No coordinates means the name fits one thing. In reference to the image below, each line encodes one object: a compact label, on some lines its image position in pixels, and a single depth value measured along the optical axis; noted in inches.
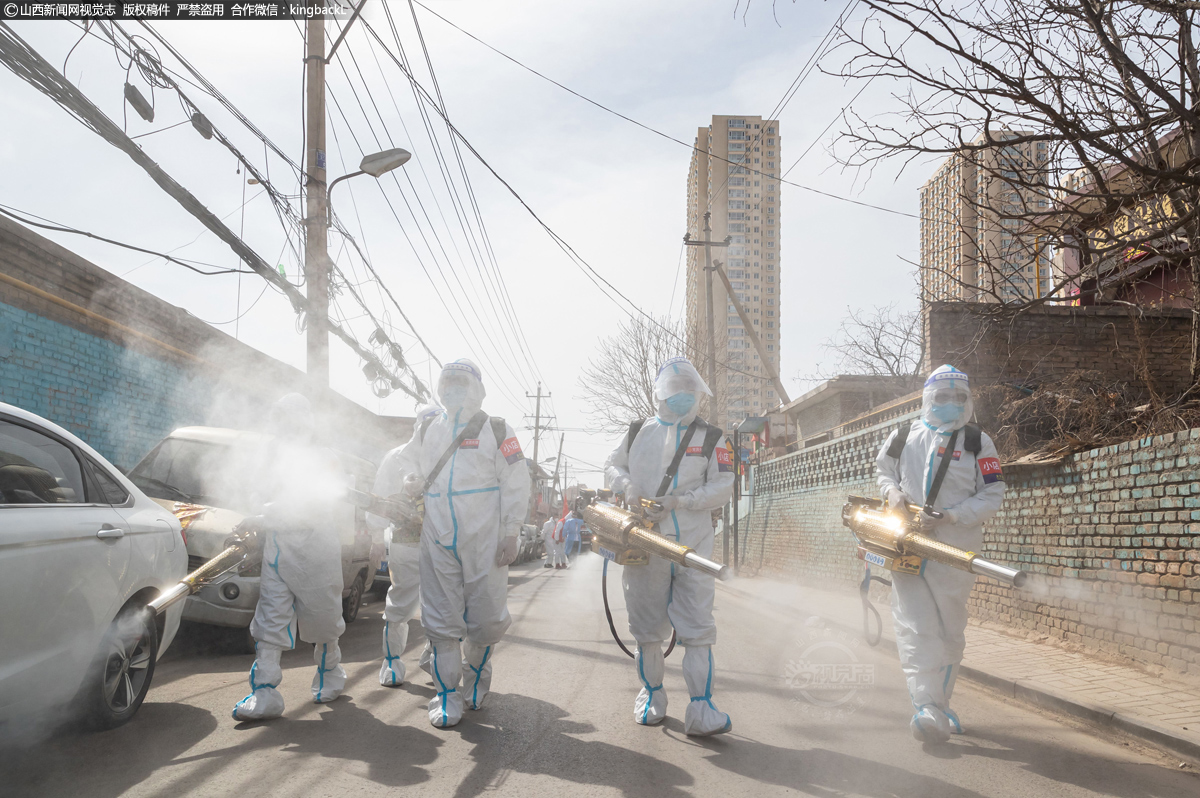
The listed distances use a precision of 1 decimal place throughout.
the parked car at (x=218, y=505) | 248.5
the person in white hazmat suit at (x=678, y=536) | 171.8
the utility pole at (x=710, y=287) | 890.6
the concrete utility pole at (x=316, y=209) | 386.9
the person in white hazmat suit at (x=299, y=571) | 184.1
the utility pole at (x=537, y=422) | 2339.7
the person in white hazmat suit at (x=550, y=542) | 988.6
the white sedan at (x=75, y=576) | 137.4
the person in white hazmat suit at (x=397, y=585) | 218.1
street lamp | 414.6
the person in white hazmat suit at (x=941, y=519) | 172.2
